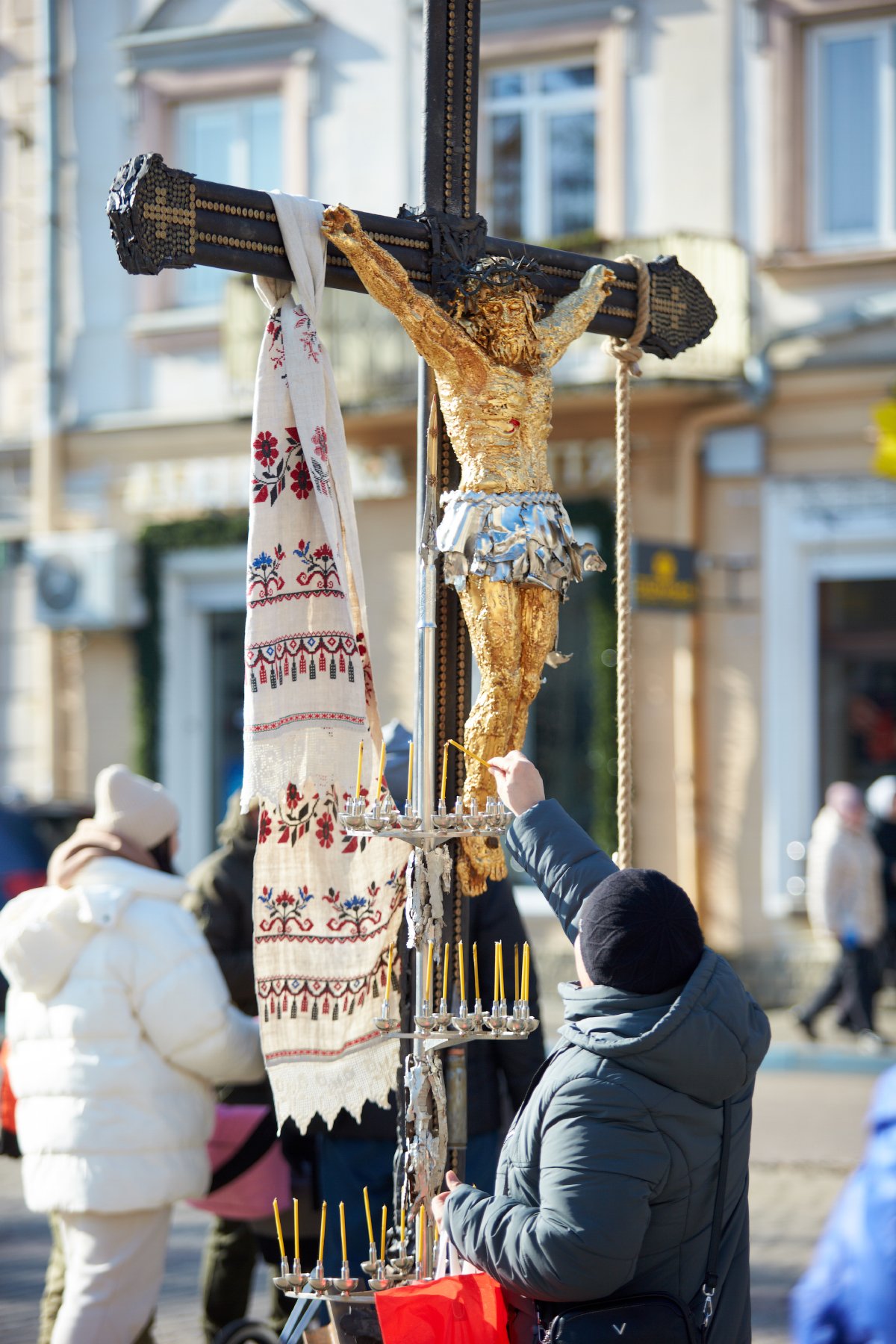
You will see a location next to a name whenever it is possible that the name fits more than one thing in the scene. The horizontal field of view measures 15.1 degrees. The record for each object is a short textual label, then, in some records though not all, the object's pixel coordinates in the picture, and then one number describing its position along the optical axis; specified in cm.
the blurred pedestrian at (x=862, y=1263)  350
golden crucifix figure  574
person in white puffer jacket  748
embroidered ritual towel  577
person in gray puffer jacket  486
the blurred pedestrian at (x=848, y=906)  1974
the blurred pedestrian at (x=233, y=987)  858
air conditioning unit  2605
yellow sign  1565
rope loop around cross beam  654
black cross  534
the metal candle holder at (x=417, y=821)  528
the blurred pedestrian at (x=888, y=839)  2102
